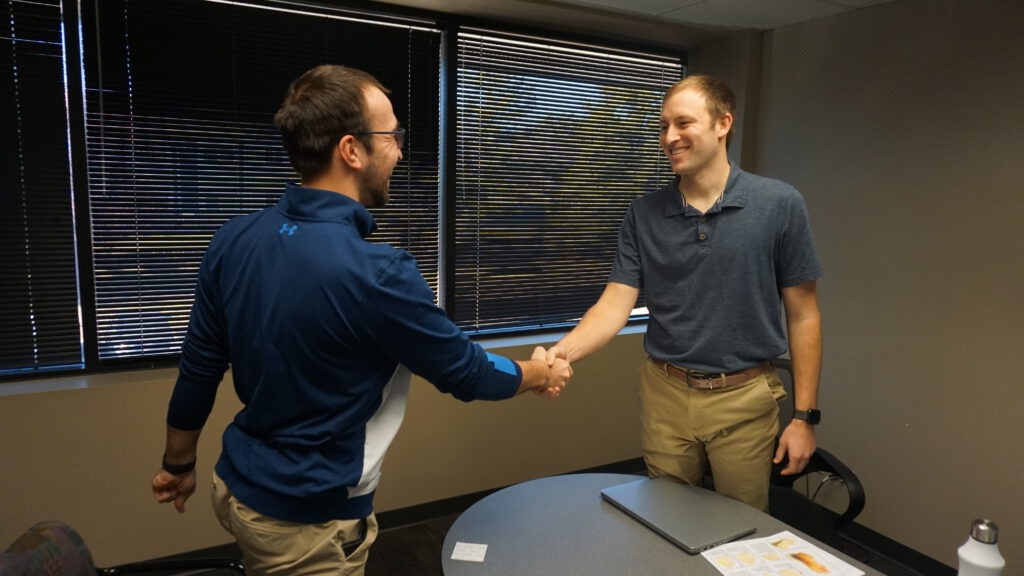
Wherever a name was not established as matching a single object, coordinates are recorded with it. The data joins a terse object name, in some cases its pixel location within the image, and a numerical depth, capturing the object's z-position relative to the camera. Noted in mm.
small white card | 1486
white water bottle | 1211
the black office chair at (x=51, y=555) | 1334
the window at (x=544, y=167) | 3312
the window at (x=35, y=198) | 2383
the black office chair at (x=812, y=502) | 2041
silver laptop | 1529
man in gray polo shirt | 1884
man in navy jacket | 1299
